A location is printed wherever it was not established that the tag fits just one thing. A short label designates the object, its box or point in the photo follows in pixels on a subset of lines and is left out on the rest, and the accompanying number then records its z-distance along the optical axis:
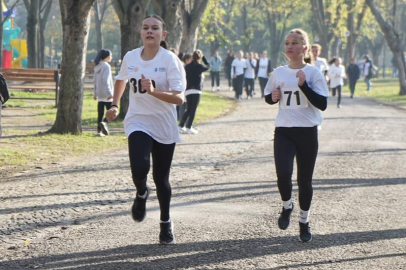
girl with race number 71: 7.12
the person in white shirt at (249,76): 34.59
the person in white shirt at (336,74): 27.05
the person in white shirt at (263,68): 34.12
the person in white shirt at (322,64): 19.97
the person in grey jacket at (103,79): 16.85
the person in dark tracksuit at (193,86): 18.00
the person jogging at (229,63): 42.97
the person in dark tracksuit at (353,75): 37.22
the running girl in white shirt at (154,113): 6.75
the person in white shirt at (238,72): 34.22
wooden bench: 26.16
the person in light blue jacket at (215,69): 42.82
